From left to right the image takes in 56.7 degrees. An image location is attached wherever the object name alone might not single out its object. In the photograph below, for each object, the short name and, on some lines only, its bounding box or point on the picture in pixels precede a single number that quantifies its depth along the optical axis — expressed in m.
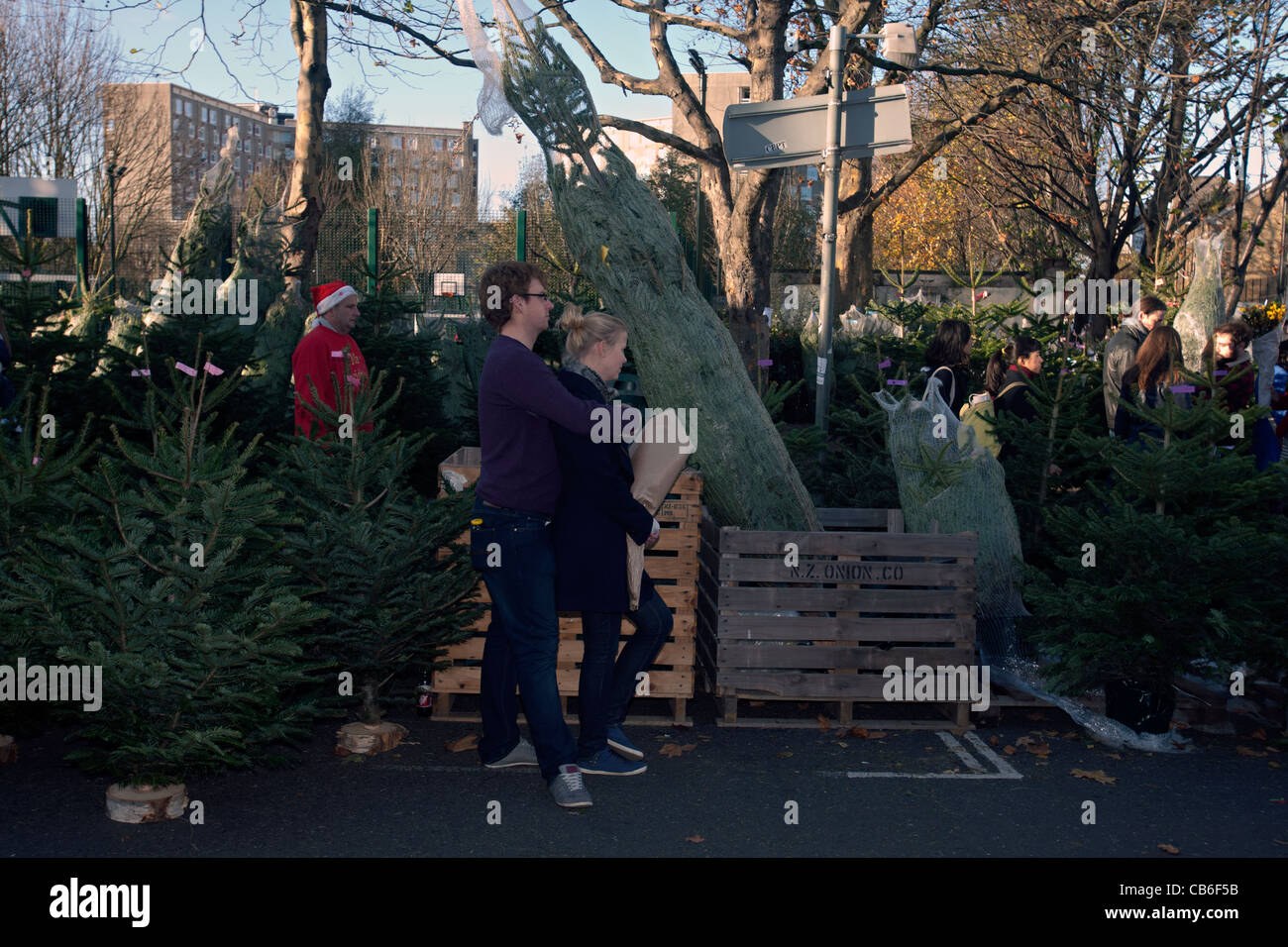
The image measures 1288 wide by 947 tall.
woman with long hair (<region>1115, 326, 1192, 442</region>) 7.20
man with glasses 4.61
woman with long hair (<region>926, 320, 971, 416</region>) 7.46
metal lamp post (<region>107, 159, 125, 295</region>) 15.65
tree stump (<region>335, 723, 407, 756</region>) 5.25
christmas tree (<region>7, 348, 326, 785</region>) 4.18
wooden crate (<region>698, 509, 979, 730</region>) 5.70
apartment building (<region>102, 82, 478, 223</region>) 33.66
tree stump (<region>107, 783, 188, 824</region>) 4.40
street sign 7.69
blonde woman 4.63
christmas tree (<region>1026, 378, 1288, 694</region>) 5.41
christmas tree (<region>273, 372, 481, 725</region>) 4.95
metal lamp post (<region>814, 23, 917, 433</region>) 7.55
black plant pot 5.55
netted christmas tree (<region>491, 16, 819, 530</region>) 6.19
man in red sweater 6.36
